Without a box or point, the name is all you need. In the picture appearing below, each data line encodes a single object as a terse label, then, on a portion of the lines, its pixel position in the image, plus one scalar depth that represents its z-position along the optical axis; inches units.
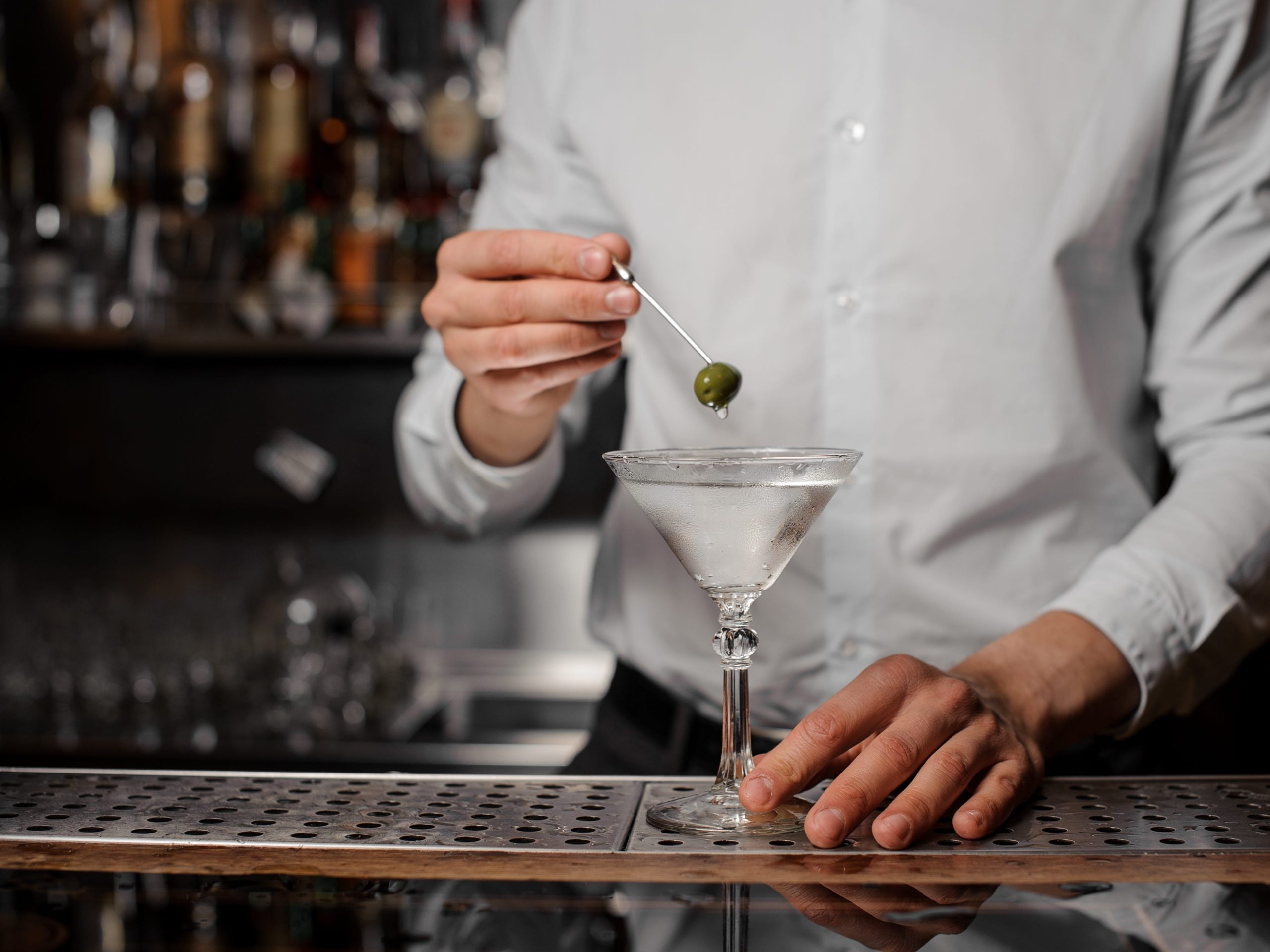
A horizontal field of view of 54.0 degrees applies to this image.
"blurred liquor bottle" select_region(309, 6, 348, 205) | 104.3
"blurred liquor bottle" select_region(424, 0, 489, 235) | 100.0
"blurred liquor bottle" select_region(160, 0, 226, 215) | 99.9
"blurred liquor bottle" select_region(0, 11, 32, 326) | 106.0
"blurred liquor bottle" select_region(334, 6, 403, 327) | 94.3
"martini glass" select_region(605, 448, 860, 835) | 34.6
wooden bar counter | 31.4
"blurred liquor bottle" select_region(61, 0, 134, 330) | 94.4
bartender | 50.1
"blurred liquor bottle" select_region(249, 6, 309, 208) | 101.3
